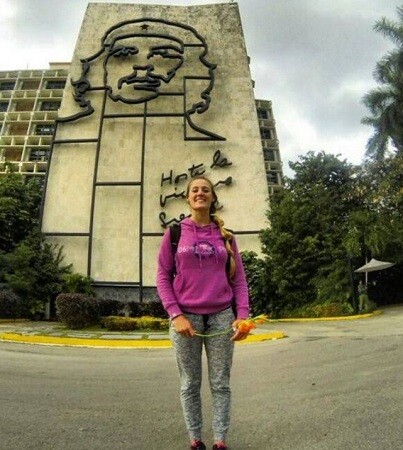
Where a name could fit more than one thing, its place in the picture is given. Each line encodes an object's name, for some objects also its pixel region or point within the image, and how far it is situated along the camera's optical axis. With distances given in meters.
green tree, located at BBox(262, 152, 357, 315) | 17.23
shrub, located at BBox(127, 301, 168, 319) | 17.00
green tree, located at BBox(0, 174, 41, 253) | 20.20
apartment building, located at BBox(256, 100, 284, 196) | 61.08
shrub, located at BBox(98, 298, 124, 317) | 16.01
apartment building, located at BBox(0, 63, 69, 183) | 56.75
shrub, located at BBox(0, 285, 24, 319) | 15.59
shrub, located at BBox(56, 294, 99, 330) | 13.30
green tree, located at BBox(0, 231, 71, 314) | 17.72
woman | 2.61
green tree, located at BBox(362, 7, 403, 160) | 26.91
